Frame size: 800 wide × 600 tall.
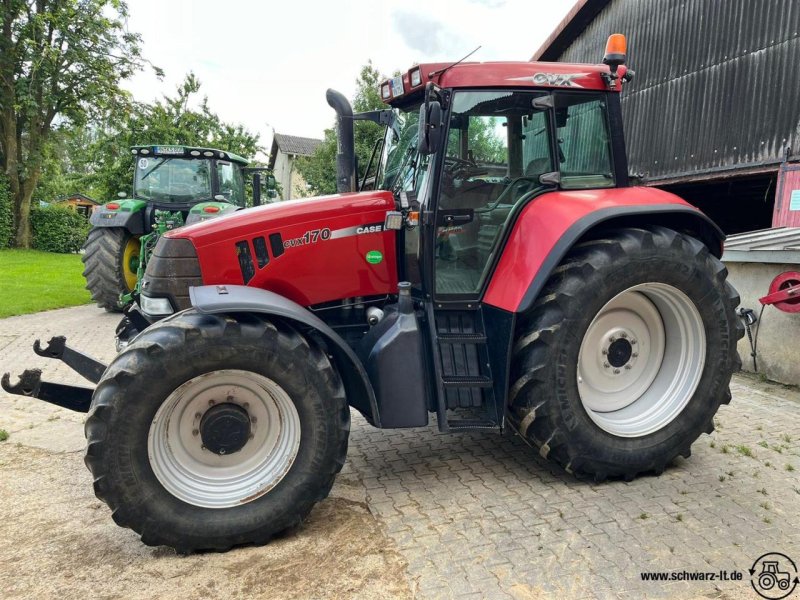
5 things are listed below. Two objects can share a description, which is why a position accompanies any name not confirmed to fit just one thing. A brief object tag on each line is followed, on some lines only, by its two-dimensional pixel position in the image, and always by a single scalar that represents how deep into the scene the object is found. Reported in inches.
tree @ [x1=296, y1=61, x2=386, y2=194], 768.9
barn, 333.7
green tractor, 360.8
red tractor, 116.0
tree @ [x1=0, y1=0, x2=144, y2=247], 759.7
